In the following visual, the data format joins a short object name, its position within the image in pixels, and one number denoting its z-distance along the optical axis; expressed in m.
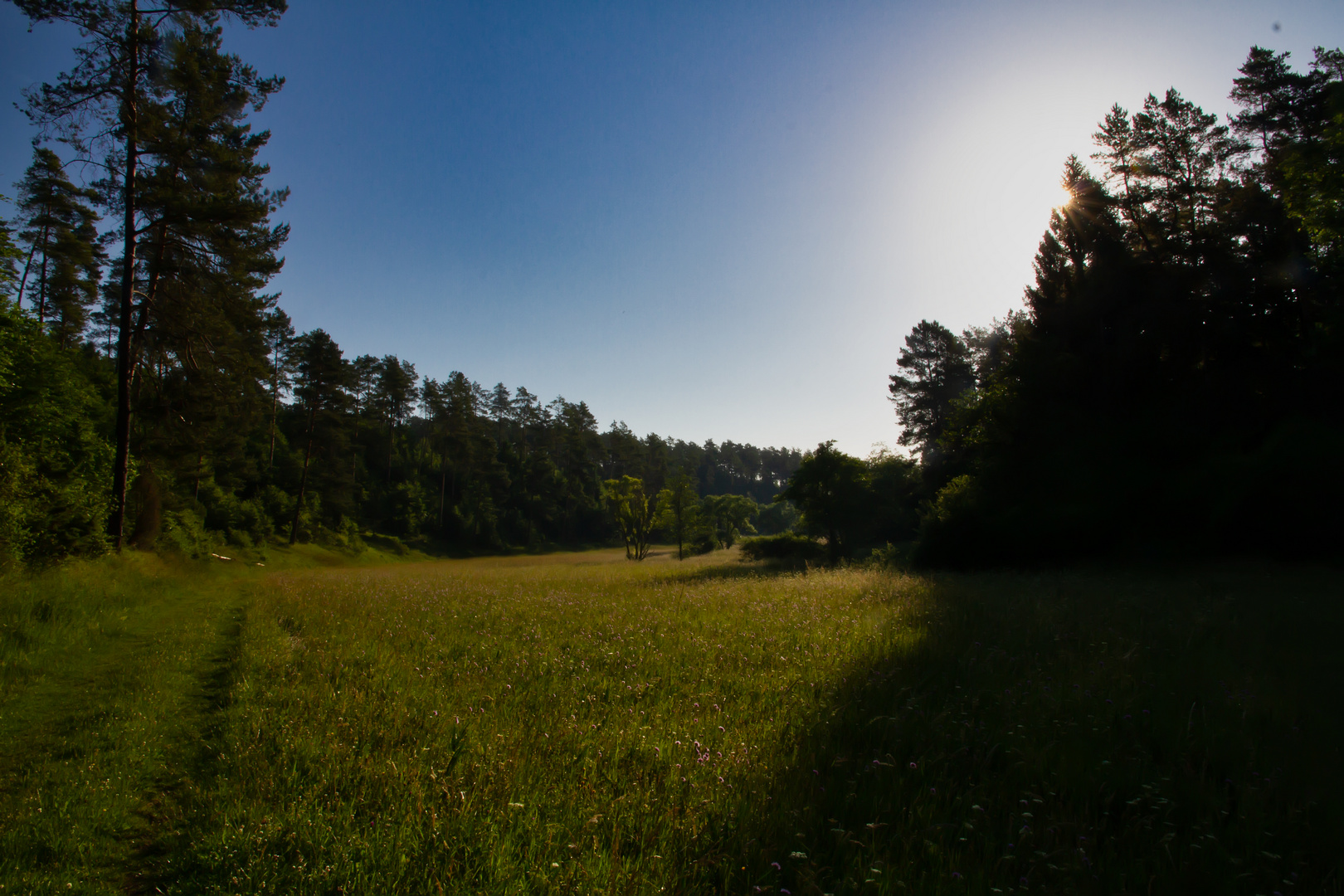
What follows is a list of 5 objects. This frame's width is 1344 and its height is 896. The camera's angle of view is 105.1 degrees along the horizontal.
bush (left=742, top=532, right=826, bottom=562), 37.06
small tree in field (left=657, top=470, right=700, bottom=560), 54.69
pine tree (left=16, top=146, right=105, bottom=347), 29.31
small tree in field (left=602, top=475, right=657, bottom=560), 54.56
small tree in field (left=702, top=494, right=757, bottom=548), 74.38
